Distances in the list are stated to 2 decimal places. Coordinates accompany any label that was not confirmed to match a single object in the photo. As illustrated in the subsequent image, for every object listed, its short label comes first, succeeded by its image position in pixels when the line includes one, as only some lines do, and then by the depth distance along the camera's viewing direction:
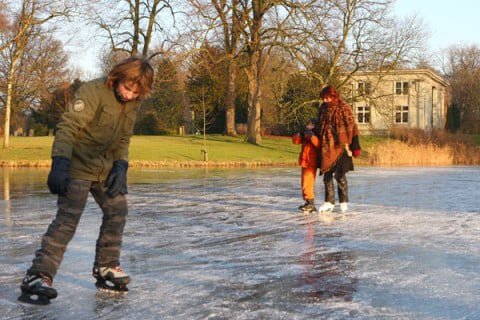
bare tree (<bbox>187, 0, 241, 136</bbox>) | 34.38
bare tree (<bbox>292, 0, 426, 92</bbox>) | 34.34
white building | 48.36
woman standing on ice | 8.87
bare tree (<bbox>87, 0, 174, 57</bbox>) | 37.34
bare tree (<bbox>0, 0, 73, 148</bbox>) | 29.77
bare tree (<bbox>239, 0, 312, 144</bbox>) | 35.22
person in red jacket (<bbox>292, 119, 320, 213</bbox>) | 9.18
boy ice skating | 3.99
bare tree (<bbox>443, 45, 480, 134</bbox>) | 72.61
